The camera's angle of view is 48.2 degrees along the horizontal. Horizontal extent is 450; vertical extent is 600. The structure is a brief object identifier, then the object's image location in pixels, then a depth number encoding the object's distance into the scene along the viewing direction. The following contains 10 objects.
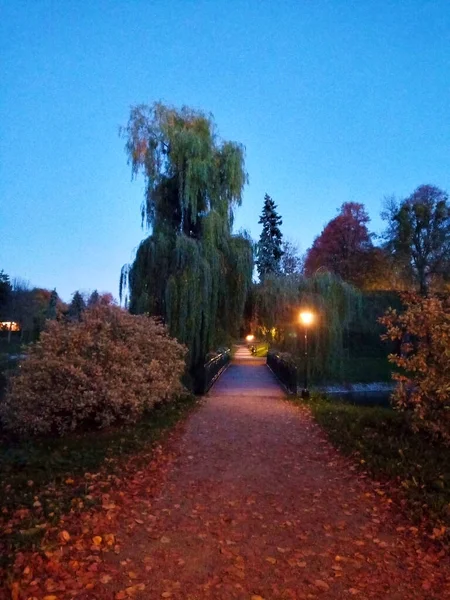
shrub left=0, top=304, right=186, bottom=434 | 8.90
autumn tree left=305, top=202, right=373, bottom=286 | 39.44
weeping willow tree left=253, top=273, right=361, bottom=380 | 17.95
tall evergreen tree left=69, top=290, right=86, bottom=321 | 48.02
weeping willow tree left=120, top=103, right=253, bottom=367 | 14.71
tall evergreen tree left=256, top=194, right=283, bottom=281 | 43.31
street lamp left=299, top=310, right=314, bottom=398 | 14.70
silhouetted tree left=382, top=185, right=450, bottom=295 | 34.56
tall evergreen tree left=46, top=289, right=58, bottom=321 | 41.74
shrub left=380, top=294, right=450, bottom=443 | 7.68
